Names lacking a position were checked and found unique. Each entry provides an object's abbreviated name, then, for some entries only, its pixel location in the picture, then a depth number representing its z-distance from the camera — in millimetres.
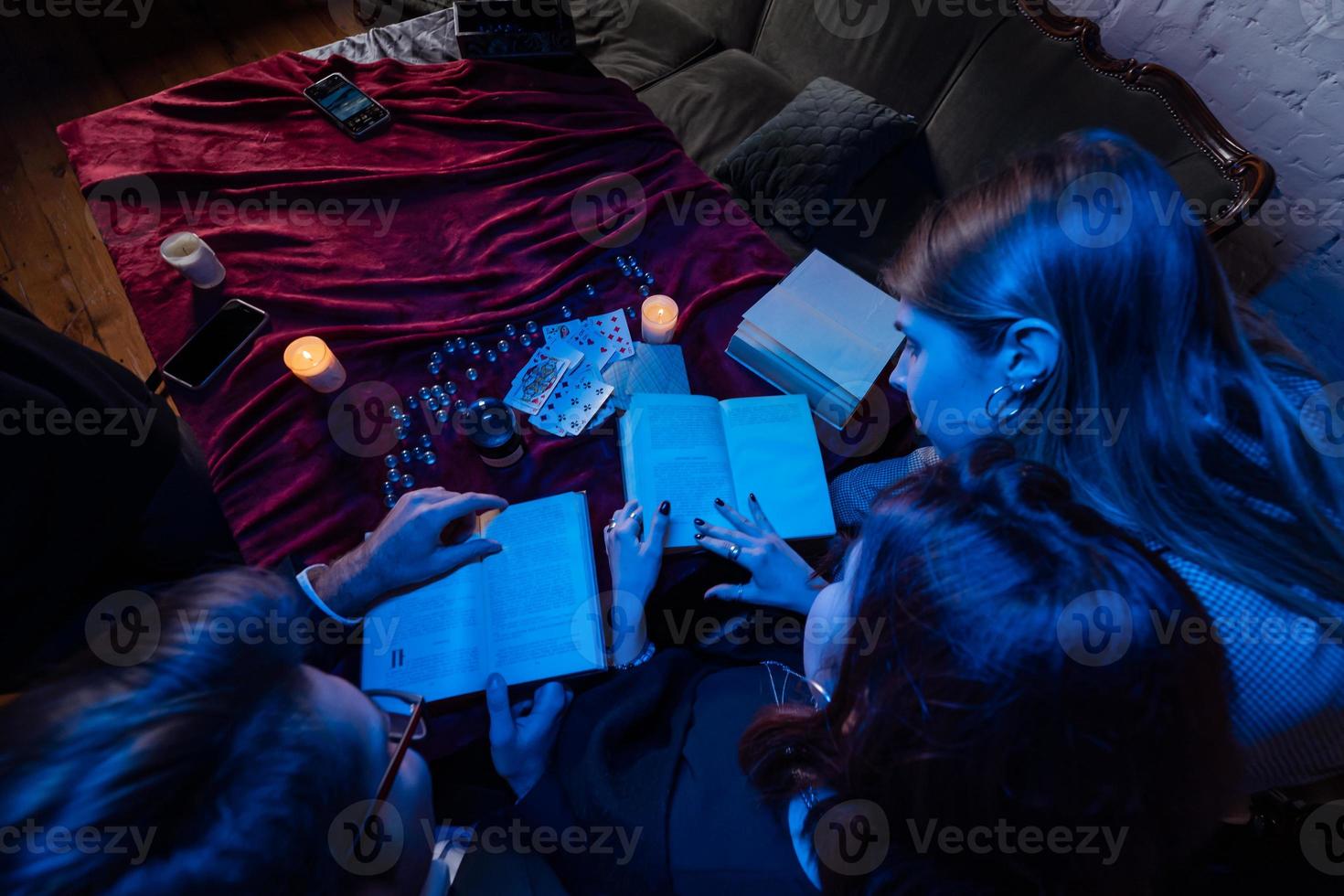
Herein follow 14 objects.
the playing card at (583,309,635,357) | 1333
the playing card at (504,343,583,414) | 1276
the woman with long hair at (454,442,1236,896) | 574
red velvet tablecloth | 1214
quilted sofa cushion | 1777
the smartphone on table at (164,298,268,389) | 1260
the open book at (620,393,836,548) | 1162
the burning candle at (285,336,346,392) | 1224
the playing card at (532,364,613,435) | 1254
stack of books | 1287
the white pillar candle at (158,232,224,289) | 1299
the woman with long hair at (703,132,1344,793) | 772
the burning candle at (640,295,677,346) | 1318
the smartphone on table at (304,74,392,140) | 1659
